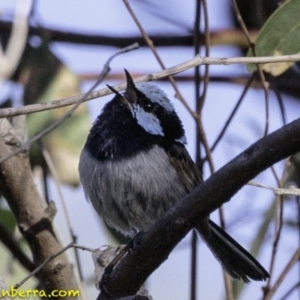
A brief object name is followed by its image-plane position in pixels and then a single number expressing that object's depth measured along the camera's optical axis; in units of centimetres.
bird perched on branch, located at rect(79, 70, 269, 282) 600
